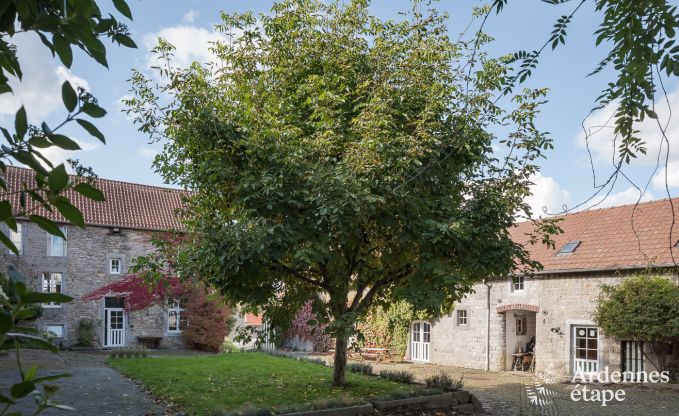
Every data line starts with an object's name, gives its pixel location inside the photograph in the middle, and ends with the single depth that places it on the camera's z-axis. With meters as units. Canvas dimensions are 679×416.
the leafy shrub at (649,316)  15.71
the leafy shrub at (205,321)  24.30
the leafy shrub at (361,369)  15.17
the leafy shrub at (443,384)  12.04
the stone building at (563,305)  17.39
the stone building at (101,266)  24.45
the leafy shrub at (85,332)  24.48
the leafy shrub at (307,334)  27.08
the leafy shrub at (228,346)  26.48
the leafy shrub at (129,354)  20.51
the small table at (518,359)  20.48
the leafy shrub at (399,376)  13.69
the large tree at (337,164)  9.23
